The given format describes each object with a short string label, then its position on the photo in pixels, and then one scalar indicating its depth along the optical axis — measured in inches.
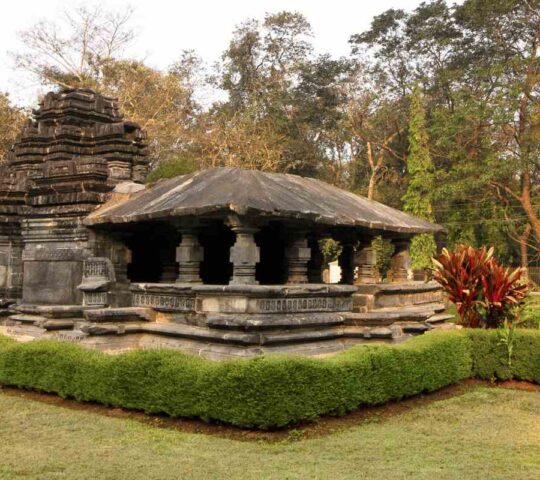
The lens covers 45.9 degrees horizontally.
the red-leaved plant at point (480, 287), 394.3
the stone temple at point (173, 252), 339.3
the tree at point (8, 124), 1151.6
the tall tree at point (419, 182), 1088.2
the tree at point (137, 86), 1189.1
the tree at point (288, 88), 1405.0
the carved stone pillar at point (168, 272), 467.8
